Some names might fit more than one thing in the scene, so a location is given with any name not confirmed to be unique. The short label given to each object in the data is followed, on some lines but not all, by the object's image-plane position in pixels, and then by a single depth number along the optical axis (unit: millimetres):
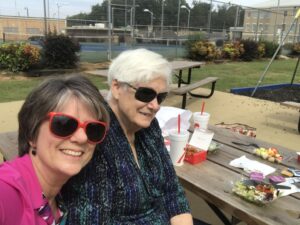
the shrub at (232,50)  12561
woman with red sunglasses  939
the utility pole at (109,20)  9207
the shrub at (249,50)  13190
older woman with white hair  1112
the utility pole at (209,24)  12739
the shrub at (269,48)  14554
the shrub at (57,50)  8048
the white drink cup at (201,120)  2056
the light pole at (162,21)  11377
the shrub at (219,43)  13493
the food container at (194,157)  1742
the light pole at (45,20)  8658
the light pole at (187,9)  12192
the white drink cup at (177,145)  1655
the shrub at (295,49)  16499
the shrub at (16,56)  7704
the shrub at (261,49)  13683
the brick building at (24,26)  9086
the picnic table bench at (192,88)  4740
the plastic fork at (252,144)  2053
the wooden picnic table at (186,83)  4768
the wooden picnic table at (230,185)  1308
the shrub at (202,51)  11434
